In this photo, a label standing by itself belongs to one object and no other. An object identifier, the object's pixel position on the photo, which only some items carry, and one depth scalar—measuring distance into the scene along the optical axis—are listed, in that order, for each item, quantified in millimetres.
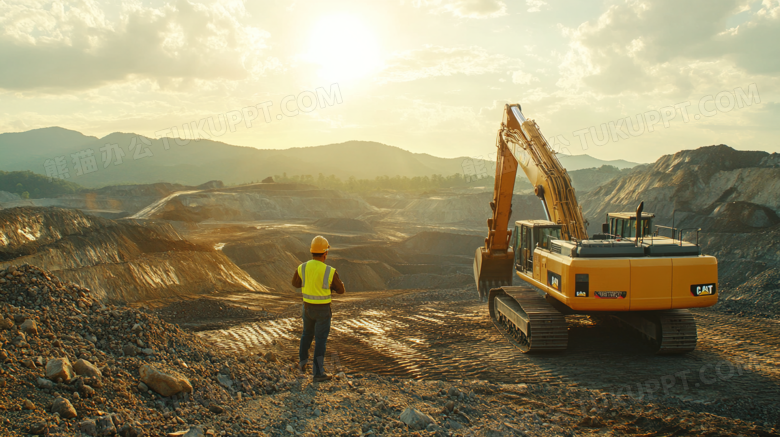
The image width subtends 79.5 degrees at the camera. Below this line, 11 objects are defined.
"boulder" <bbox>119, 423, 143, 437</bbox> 3635
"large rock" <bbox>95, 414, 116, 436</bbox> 3545
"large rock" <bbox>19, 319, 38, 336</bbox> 4594
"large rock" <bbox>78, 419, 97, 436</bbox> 3480
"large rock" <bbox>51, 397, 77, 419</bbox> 3582
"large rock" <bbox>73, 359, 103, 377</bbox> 4203
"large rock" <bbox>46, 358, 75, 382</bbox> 3945
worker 5746
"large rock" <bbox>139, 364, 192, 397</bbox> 4504
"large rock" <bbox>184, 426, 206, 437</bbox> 3796
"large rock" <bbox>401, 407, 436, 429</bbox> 4713
